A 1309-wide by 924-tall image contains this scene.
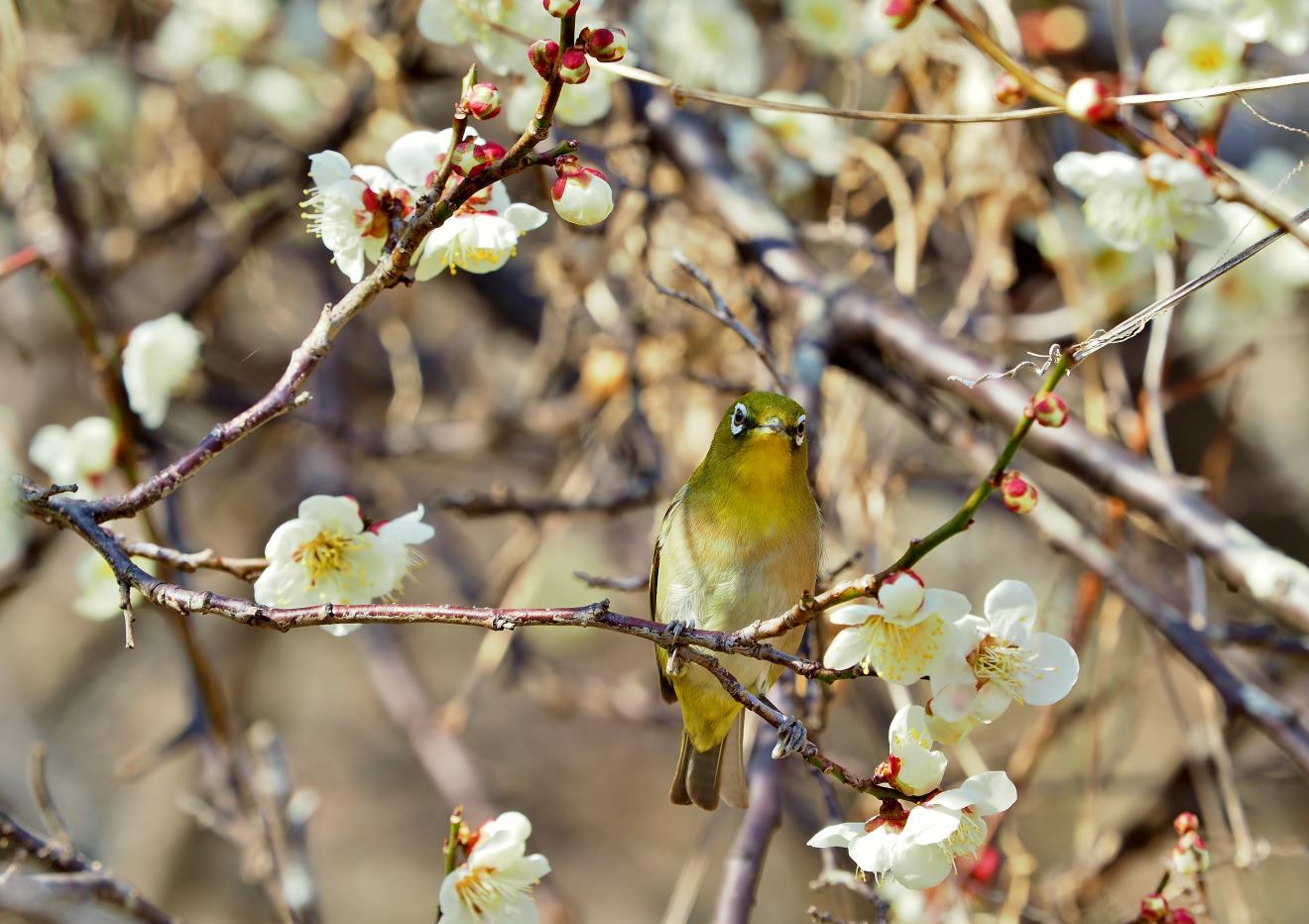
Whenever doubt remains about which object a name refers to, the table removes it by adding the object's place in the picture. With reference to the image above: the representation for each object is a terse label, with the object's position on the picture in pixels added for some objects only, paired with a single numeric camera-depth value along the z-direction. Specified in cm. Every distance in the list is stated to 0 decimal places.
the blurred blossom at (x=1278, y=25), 463
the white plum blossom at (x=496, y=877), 350
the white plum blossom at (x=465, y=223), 343
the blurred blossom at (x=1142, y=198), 433
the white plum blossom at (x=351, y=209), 347
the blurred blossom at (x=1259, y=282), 554
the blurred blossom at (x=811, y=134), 618
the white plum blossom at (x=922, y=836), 303
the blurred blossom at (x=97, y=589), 474
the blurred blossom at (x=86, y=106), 770
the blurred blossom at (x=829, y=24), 670
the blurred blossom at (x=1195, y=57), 510
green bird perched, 486
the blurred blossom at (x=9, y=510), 320
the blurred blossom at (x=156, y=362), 483
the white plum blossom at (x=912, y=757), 311
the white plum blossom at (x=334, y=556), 361
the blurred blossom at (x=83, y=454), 473
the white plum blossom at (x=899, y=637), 299
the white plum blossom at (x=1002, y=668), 315
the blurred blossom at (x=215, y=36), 729
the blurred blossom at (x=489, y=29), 415
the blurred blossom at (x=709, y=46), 643
